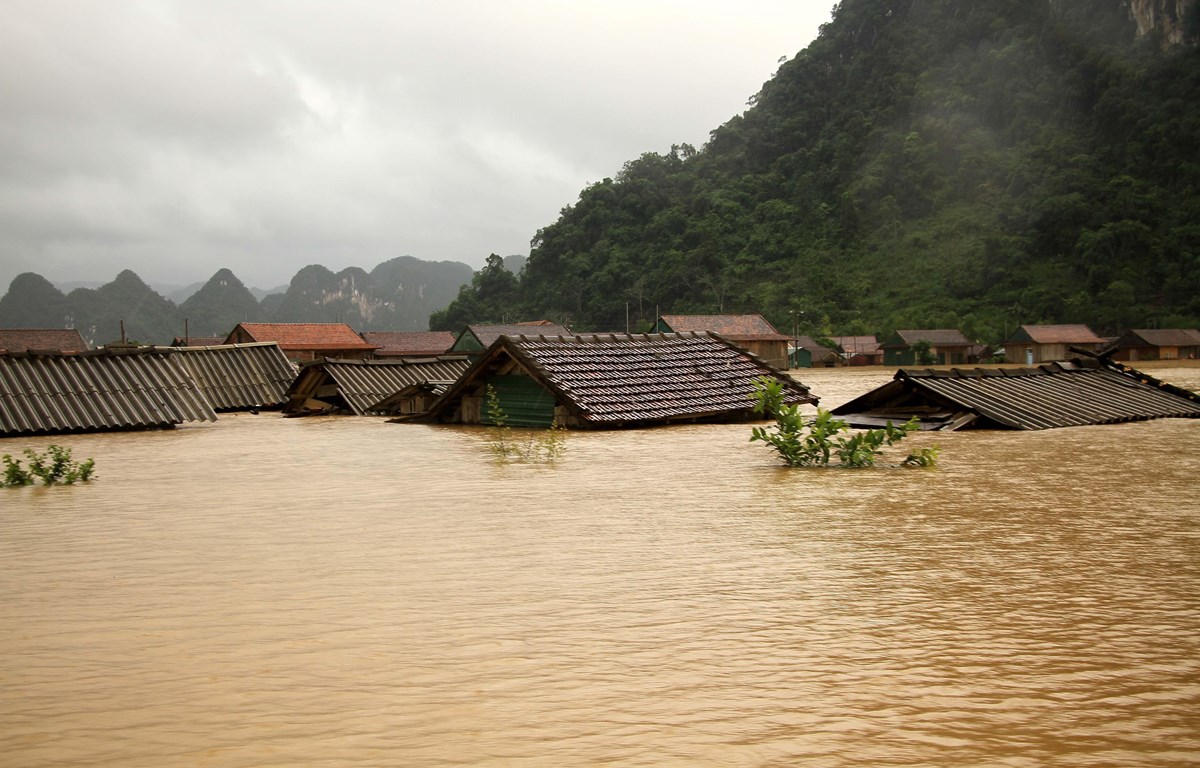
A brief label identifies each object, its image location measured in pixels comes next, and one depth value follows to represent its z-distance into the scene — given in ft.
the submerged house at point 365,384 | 78.74
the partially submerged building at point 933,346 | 242.78
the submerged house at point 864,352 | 255.91
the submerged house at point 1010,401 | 57.47
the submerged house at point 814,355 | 246.06
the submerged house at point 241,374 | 87.04
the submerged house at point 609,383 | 61.21
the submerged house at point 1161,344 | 230.48
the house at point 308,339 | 199.52
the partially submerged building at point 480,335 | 187.93
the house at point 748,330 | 215.92
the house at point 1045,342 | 234.99
